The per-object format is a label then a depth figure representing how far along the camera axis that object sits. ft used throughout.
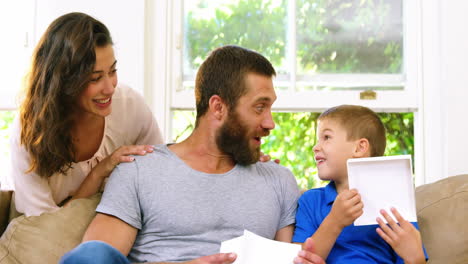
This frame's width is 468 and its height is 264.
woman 5.73
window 8.89
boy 5.18
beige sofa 5.57
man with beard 5.50
